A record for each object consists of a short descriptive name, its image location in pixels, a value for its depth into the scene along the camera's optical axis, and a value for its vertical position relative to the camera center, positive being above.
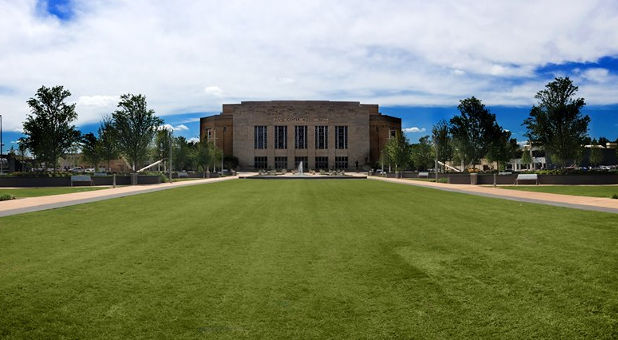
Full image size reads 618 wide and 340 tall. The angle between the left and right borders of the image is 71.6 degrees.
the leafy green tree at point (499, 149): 46.77 +1.99
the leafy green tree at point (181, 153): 69.19 +2.68
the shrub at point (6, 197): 20.36 -1.26
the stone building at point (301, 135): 116.81 +9.27
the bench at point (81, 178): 35.88 -0.64
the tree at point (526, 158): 94.79 +1.78
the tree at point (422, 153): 71.56 +2.38
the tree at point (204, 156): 68.39 +2.13
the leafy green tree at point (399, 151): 60.34 +2.29
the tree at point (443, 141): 58.16 +3.52
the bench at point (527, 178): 35.62 -1.00
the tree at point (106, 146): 60.28 +3.47
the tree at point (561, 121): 38.94 +4.10
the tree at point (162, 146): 66.39 +3.77
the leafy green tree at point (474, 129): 45.66 +4.10
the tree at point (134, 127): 41.72 +4.34
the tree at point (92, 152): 65.31 +2.94
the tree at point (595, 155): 82.37 +2.00
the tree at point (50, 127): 39.84 +4.18
